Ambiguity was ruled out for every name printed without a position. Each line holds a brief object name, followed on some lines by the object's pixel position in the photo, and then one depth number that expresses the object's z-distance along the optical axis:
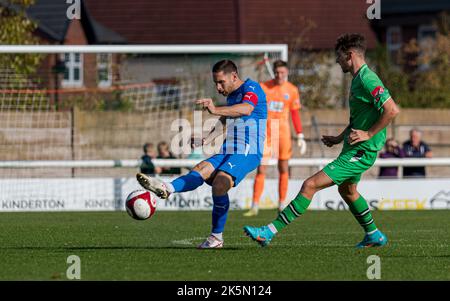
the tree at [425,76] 30.94
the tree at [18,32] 22.94
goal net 18.86
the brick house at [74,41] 22.52
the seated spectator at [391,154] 20.61
